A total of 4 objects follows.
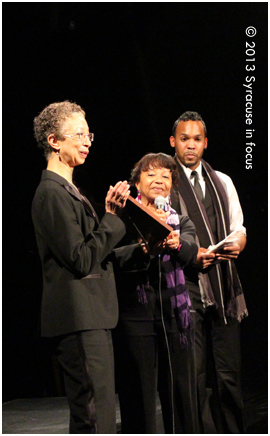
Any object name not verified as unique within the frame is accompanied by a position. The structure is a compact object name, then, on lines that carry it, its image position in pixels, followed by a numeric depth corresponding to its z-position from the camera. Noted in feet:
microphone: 17.42
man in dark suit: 19.16
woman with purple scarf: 16.14
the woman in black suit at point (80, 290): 13.70
